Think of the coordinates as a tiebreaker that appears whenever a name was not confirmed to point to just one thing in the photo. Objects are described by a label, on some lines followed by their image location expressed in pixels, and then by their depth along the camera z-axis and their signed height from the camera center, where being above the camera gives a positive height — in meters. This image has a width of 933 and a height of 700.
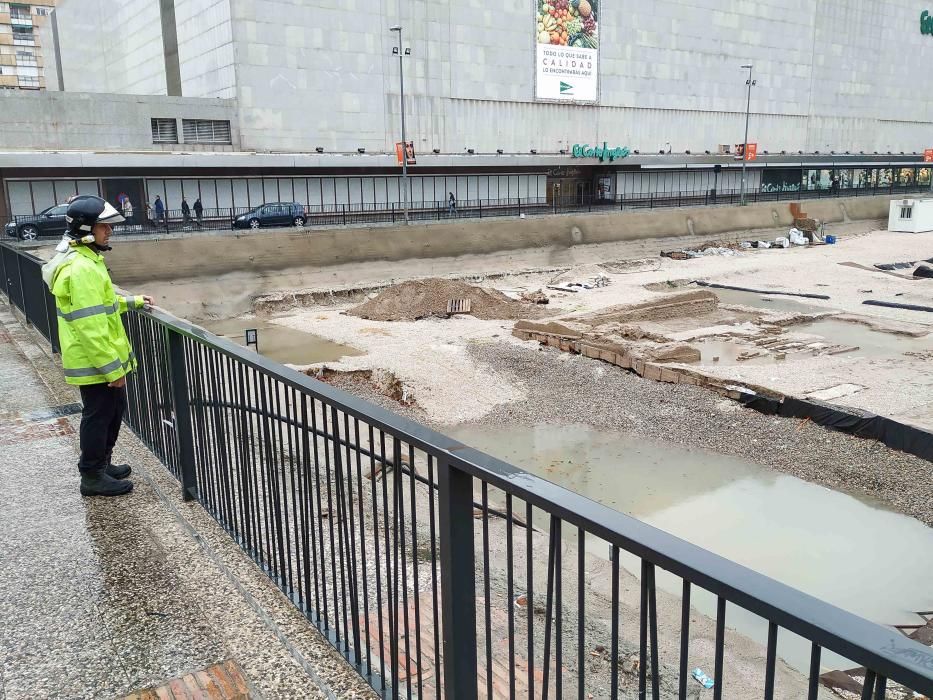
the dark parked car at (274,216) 34.03 -1.18
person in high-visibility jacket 4.90 -0.86
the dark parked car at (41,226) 28.83 -1.18
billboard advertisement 55.12 +9.76
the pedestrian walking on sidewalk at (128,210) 35.07 -0.80
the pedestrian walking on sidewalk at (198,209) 38.50 -0.90
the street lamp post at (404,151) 37.20 +1.83
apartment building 85.62 +17.11
